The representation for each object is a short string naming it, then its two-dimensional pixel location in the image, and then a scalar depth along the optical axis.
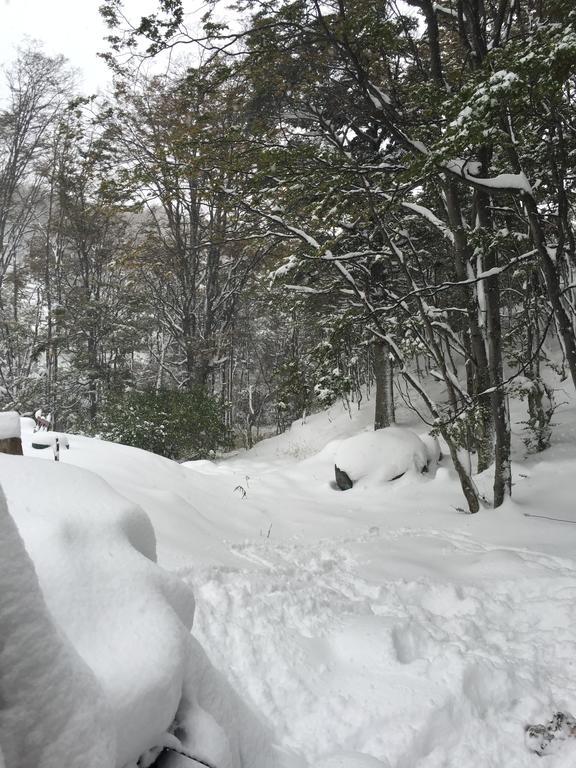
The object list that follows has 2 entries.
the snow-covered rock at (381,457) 8.25
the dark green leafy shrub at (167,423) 11.48
